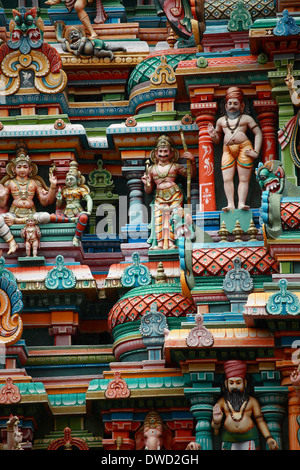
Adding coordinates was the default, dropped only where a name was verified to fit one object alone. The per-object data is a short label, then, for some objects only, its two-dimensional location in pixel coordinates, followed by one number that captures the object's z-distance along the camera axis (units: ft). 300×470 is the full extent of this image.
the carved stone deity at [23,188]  123.44
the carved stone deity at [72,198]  122.62
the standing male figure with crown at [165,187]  120.88
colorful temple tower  107.86
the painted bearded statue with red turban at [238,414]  107.24
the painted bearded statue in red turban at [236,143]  118.42
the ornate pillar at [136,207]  121.90
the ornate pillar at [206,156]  119.24
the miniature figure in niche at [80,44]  130.11
